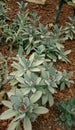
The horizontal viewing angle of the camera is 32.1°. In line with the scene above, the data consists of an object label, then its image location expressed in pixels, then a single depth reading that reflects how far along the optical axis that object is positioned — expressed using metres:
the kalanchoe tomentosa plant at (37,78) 1.16
